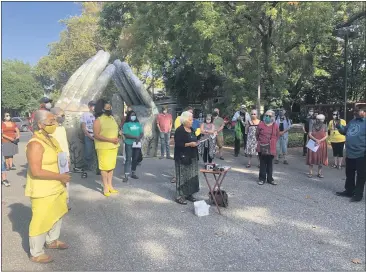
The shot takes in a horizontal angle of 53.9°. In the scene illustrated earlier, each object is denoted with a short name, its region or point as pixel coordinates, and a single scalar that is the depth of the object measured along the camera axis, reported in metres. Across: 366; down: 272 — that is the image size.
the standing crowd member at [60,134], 5.52
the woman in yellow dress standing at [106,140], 6.49
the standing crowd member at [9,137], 8.76
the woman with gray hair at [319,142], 8.12
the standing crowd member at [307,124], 10.27
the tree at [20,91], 43.25
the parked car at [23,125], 30.62
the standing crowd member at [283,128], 10.21
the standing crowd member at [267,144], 7.50
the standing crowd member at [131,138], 7.72
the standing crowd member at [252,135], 9.44
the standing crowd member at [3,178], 7.52
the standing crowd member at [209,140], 8.91
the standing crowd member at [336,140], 9.11
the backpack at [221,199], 5.96
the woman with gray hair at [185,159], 6.08
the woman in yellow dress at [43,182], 3.73
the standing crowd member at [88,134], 8.22
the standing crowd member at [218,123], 10.22
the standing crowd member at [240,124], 11.37
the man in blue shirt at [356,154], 6.22
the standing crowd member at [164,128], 11.19
